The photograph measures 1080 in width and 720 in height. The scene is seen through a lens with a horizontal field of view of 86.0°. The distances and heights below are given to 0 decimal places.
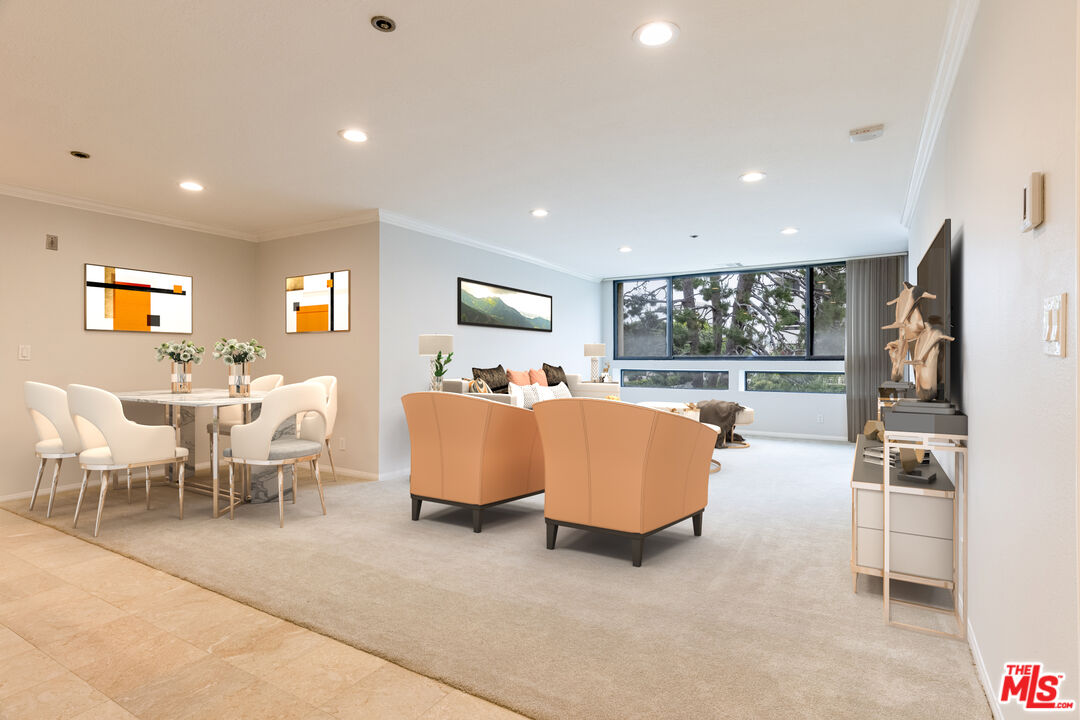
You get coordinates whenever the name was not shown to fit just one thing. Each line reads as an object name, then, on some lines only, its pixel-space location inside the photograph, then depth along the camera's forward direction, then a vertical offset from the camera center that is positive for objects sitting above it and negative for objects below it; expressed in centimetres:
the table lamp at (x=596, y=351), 863 +14
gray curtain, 746 +42
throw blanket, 710 -66
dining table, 405 -42
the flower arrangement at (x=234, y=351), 450 +7
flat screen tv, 254 +26
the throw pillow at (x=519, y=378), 704 -22
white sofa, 784 -39
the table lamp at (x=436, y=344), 549 +15
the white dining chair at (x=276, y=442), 386 -52
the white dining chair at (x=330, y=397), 532 -34
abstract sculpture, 255 +9
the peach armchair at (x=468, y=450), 366 -59
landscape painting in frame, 666 +67
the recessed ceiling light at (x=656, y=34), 247 +142
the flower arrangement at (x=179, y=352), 466 +7
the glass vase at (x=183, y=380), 478 -16
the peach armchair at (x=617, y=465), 305 -58
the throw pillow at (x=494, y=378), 658 -20
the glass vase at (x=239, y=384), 448 -19
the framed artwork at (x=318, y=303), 576 +59
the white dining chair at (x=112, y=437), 362 -50
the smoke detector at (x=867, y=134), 352 +140
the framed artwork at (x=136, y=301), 523 +56
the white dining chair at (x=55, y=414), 398 -37
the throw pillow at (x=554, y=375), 781 -20
